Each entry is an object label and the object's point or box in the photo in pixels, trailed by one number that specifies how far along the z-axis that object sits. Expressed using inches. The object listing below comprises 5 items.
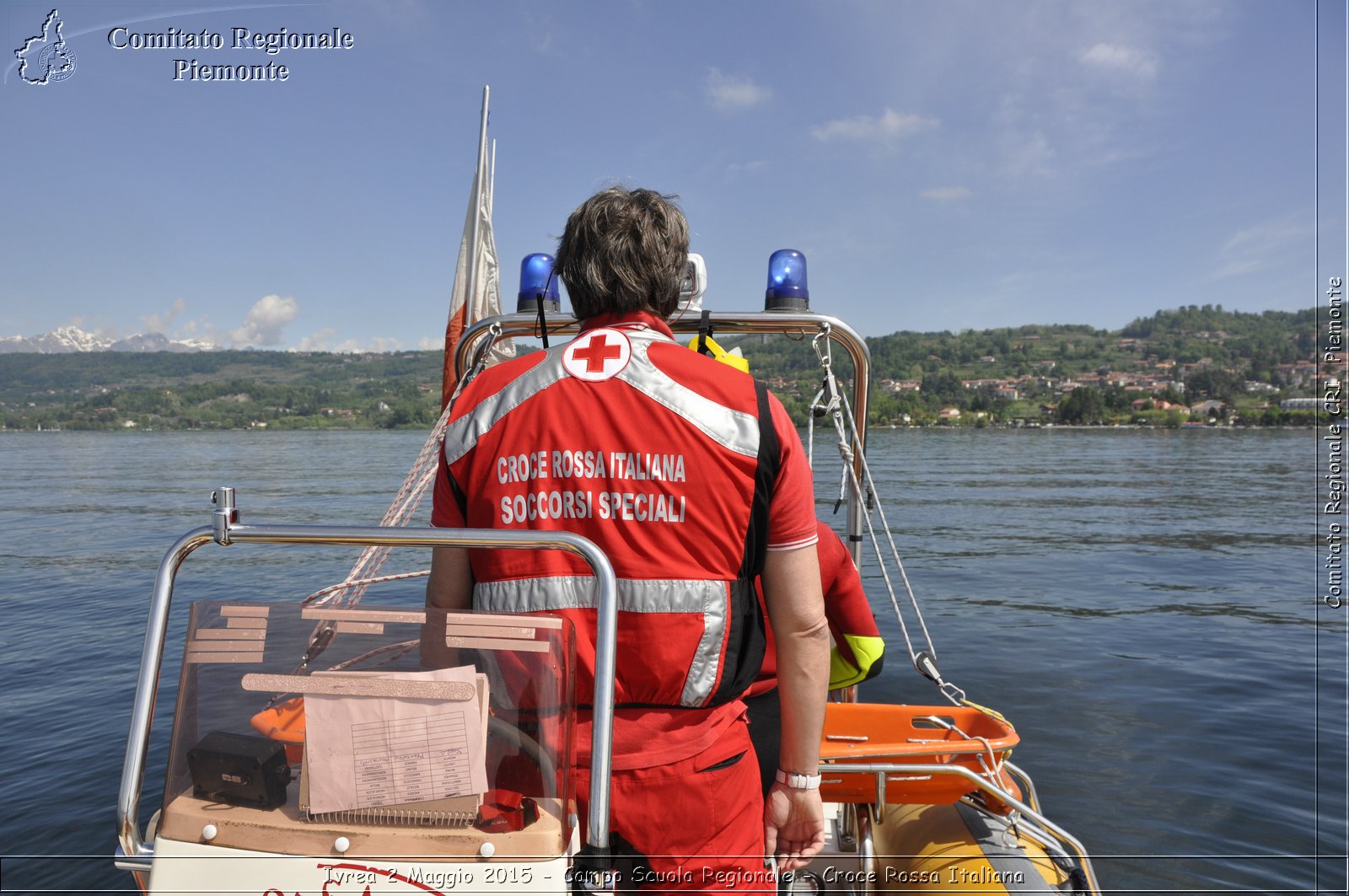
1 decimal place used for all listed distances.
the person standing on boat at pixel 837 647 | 88.4
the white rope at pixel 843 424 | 120.5
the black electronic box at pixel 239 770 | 49.9
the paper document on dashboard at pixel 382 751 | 48.5
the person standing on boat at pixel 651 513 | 57.7
